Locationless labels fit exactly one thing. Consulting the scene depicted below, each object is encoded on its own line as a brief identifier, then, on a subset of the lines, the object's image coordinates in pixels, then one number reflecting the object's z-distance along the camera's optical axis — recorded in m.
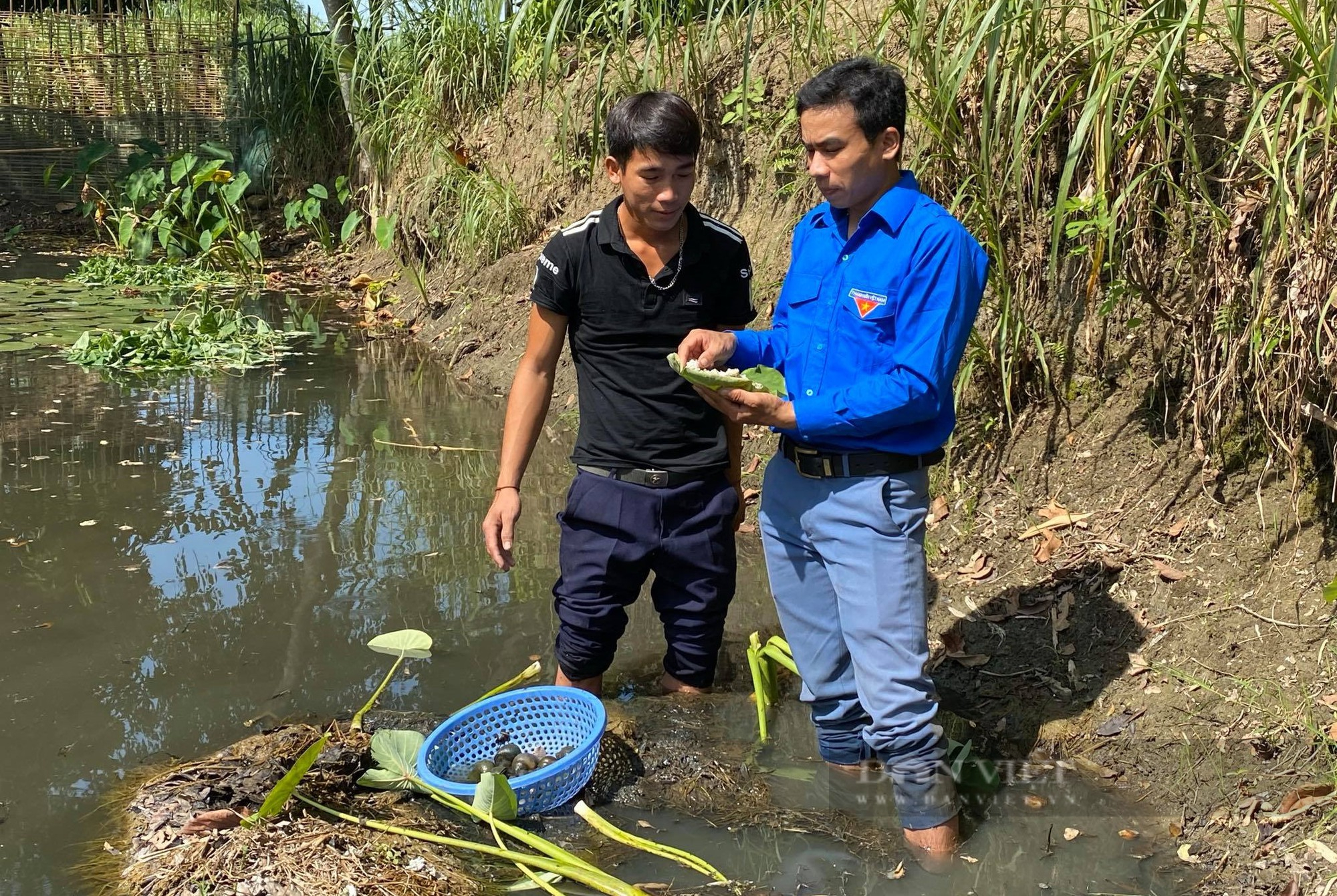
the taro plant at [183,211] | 10.97
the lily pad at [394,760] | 2.80
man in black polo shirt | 3.02
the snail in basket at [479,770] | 2.88
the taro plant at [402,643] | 3.23
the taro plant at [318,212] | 11.24
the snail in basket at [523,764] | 2.88
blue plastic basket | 2.69
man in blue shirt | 2.49
